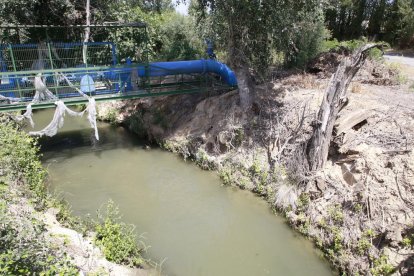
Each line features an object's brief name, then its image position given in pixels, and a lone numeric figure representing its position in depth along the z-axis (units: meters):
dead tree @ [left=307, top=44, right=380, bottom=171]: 7.82
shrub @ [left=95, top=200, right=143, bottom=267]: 6.17
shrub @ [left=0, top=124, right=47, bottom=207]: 7.21
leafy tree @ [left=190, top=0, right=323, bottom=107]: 9.26
